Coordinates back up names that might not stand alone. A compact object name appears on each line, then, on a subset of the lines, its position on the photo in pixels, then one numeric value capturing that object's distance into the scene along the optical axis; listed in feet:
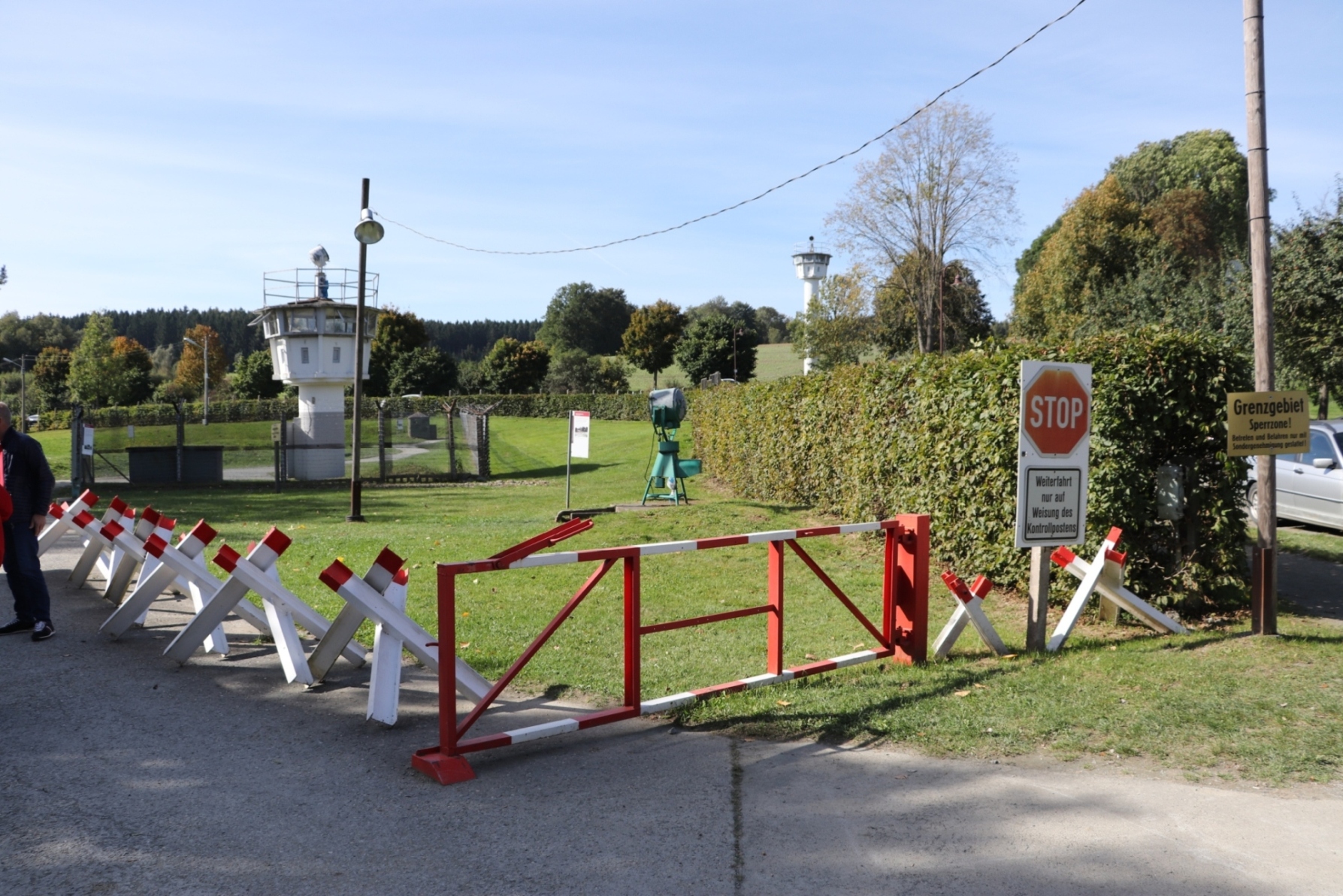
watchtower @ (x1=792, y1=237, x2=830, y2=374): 243.40
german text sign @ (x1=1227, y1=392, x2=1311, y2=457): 24.68
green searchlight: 59.41
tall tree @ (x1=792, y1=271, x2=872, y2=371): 186.29
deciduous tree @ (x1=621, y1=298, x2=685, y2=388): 295.89
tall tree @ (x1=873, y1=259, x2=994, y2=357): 184.55
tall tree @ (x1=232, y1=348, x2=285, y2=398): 269.44
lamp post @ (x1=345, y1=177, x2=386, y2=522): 56.70
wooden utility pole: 24.90
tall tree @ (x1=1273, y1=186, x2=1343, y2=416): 73.61
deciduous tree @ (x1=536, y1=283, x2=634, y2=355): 396.98
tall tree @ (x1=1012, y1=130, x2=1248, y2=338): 124.88
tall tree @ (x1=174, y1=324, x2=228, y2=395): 318.86
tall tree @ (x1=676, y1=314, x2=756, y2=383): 262.26
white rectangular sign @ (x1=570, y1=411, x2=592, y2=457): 58.65
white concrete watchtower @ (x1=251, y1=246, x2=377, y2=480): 121.29
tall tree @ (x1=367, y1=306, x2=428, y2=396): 268.21
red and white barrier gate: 15.76
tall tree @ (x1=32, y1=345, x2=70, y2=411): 311.47
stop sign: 22.71
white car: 44.06
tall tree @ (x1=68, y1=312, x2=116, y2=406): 266.98
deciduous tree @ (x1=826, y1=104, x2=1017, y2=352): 171.63
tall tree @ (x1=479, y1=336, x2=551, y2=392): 272.31
